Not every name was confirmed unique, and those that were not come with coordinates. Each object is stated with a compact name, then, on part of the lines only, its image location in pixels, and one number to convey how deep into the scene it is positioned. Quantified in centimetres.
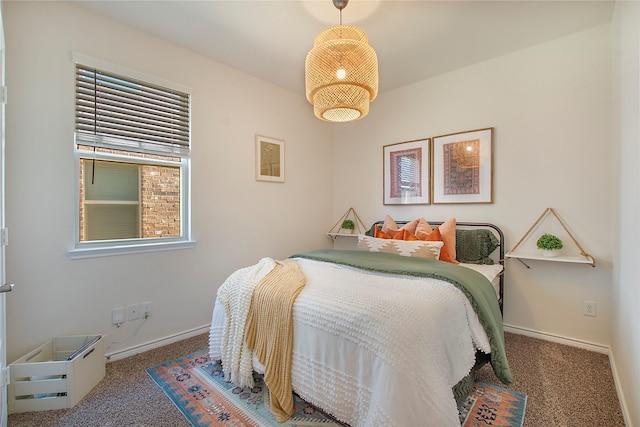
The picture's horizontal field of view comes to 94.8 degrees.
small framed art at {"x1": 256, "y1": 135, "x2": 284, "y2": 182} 319
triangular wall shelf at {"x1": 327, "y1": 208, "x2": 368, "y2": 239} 383
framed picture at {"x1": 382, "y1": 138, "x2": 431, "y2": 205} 325
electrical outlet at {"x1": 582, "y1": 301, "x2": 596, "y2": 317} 236
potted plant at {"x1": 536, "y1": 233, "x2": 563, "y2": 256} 236
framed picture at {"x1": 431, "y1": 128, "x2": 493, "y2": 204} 285
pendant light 179
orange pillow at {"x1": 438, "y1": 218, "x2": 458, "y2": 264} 266
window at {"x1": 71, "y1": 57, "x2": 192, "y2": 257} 215
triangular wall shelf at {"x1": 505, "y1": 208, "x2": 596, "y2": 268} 233
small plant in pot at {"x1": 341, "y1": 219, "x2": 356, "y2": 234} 378
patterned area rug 155
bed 119
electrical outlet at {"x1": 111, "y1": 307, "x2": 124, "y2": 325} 223
